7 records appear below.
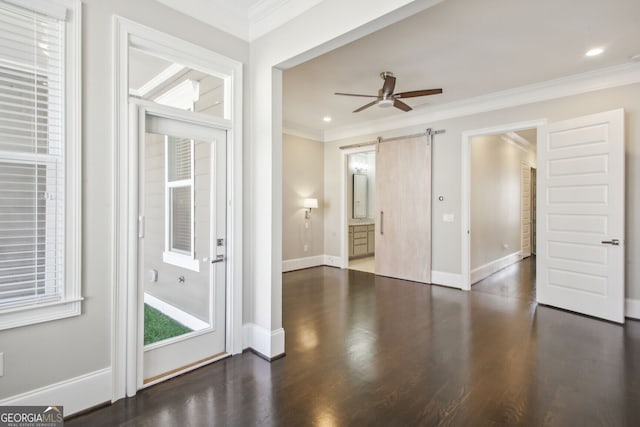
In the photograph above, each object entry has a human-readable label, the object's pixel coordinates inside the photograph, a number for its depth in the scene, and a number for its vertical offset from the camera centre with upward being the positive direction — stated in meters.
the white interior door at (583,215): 3.62 -0.01
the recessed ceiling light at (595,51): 3.38 +1.75
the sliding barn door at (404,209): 5.49 +0.09
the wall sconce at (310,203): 6.49 +0.22
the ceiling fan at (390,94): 3.64 +1.39
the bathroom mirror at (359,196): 8.59 +0.50
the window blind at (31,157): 1.82 +0.33
